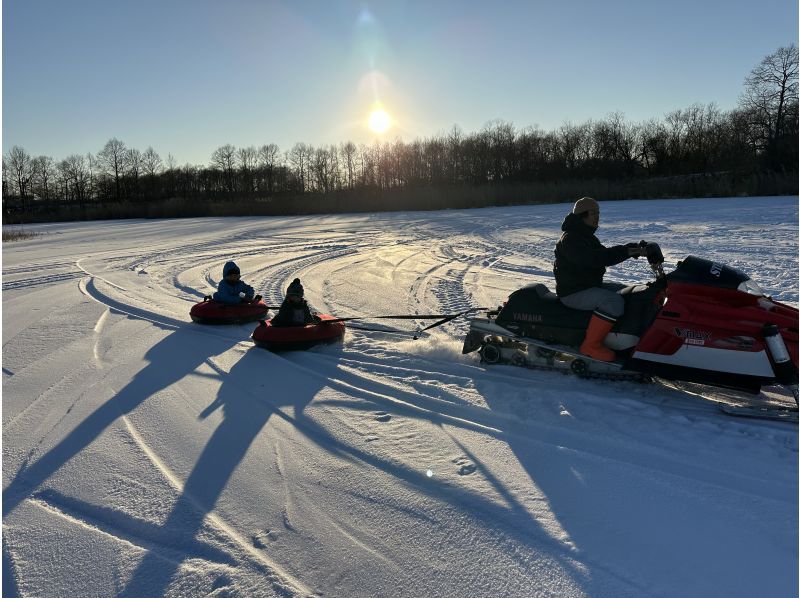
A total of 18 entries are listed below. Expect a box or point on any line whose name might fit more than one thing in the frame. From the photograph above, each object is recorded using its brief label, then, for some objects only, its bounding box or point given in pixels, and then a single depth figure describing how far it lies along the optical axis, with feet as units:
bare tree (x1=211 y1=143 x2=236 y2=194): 225.97
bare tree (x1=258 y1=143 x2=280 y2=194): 224.94
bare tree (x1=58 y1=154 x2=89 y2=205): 224.94
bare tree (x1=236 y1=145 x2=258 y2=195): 224.94
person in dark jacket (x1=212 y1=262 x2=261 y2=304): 23.53
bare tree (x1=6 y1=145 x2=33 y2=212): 214.28
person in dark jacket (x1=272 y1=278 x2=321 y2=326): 19.08
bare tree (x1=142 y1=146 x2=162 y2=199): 226.79
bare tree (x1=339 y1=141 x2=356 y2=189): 227.61
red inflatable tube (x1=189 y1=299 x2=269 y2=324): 22.98
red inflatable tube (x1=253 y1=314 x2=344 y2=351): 18.60
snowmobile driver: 14.20
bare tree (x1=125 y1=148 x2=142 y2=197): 224.74
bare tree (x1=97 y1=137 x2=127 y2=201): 222.89
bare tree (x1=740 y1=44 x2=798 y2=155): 129.29
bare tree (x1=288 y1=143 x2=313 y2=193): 228.22
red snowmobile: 12.16
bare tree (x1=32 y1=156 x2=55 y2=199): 220.64
